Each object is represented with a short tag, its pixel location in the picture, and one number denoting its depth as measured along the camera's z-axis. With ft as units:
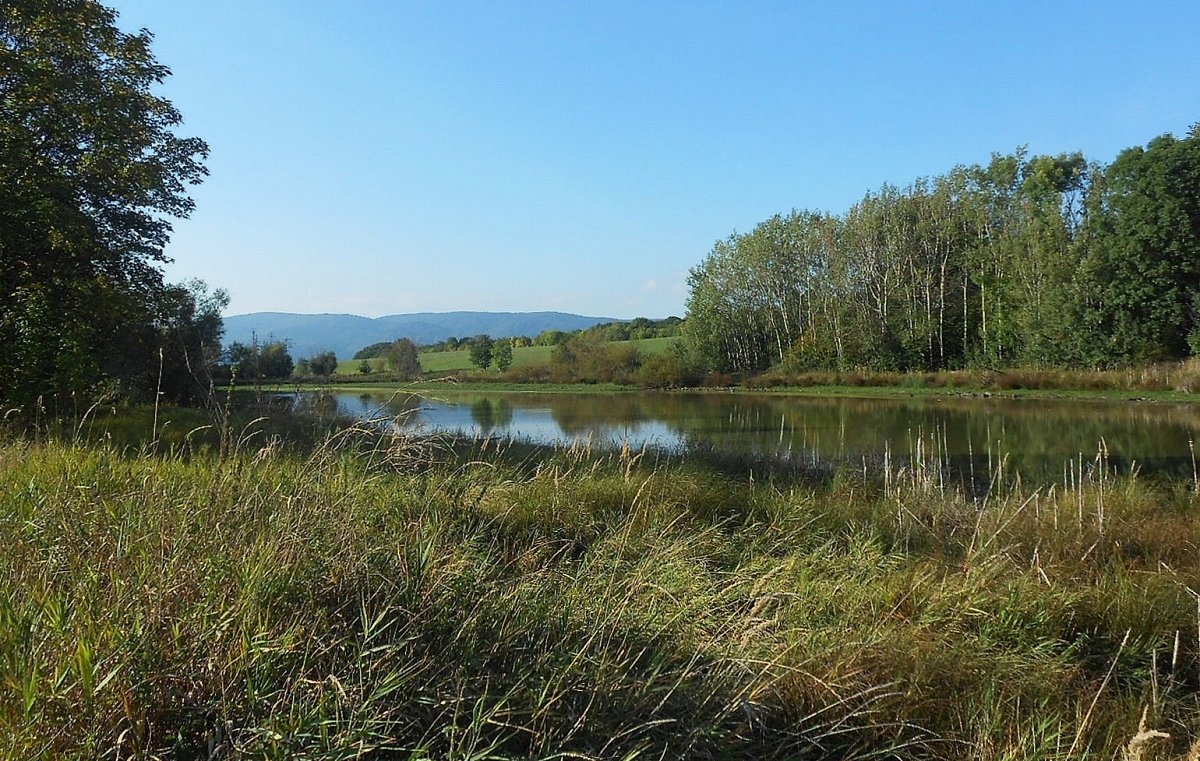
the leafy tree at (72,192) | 32.73
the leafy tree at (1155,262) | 102.83
